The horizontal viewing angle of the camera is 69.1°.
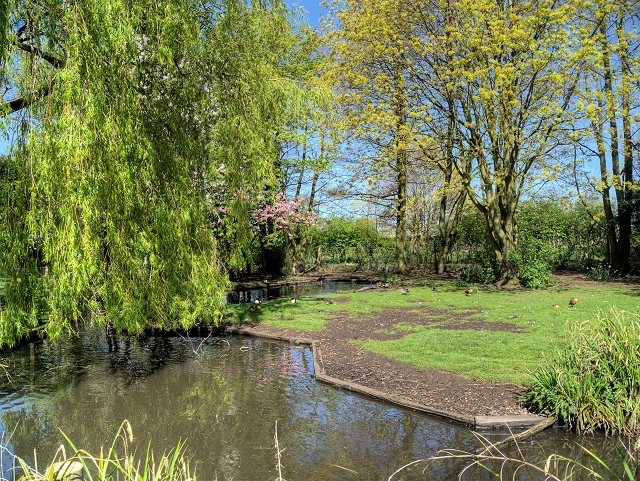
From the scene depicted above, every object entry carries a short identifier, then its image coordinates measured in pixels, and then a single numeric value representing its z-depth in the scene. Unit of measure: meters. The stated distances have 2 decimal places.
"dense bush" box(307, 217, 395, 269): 25.34
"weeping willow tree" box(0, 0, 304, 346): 5.12
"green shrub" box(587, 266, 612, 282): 15.63
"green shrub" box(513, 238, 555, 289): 14.14
